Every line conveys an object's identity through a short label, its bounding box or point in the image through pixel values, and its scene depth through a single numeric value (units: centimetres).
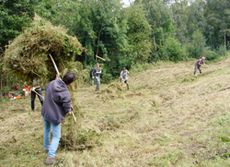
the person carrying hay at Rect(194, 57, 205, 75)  1902
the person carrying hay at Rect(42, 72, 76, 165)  461
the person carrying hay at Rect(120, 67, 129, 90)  1579
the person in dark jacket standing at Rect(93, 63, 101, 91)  1516
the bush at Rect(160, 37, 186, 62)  3094
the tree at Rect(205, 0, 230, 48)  3606
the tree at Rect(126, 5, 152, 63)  2703
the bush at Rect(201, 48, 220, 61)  3288
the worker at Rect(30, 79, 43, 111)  906
